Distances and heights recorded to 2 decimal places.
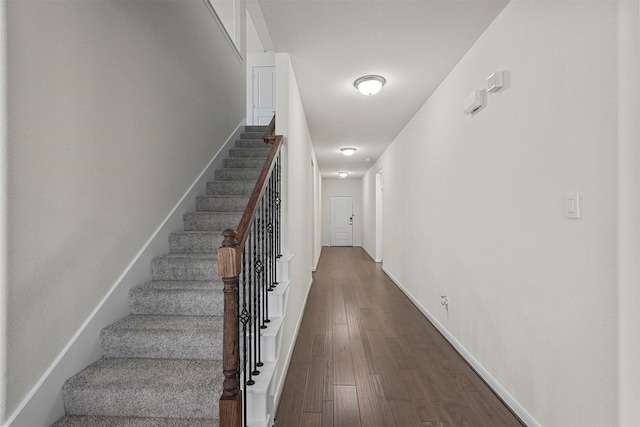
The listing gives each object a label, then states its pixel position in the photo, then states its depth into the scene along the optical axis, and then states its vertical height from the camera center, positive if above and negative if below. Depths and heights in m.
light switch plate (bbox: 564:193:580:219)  1.41 +0.03
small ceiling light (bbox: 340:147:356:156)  6.08 +1.23
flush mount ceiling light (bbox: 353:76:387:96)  3.00 +1.25
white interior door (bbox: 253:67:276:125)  5.50 +2.09
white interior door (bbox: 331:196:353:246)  11.01 -0.30
